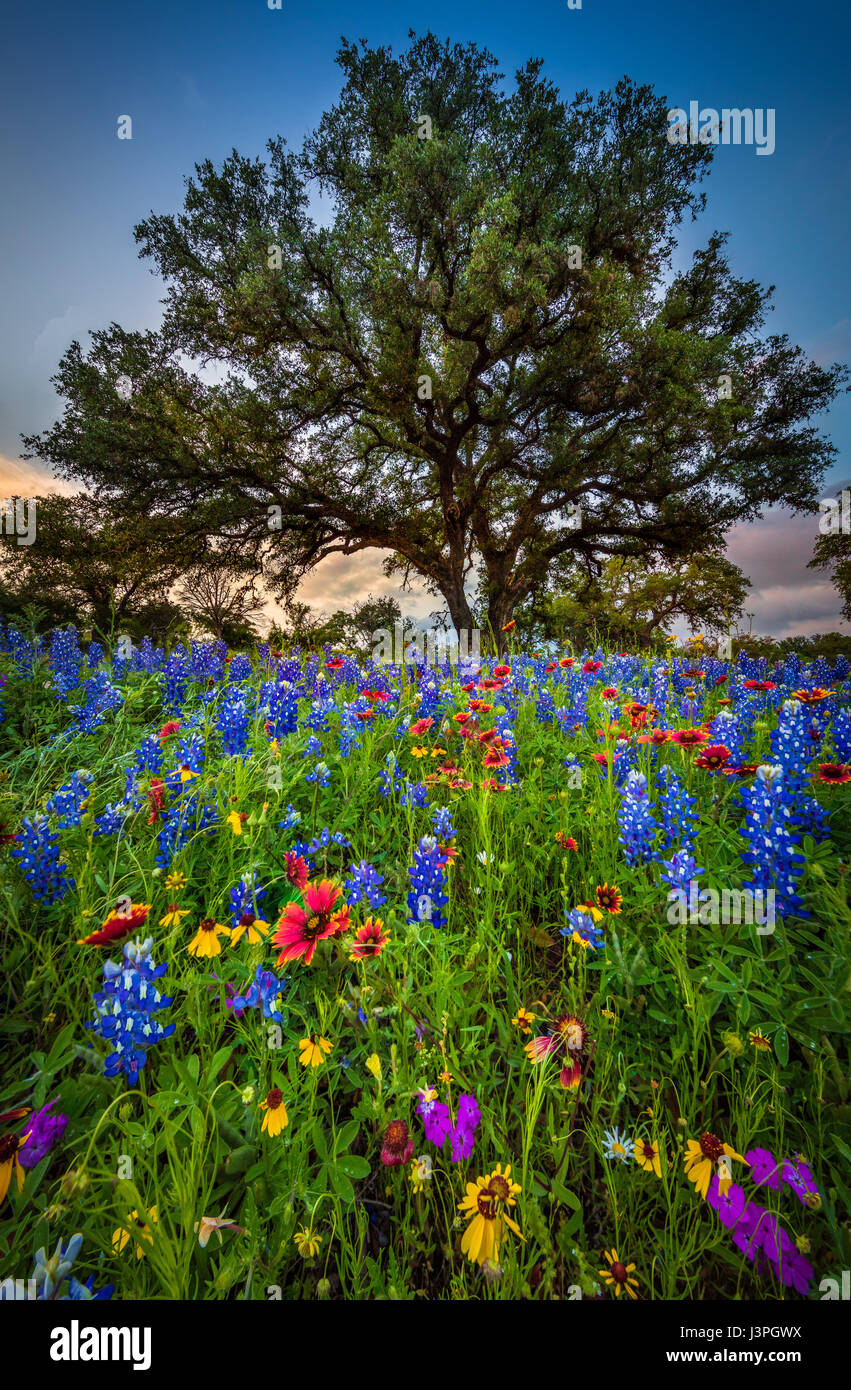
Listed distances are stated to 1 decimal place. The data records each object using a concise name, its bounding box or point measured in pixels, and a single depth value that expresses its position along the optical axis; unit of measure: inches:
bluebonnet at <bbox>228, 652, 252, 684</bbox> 137.9
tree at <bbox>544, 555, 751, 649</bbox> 737.6
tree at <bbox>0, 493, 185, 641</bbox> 400.0
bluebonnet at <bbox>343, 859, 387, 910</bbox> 19.7
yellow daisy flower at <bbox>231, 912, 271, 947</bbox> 17.7
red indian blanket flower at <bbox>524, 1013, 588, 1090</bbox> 15.0
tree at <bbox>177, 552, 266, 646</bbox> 454.0
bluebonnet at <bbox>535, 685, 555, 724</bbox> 40.6
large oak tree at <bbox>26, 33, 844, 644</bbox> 348.6
